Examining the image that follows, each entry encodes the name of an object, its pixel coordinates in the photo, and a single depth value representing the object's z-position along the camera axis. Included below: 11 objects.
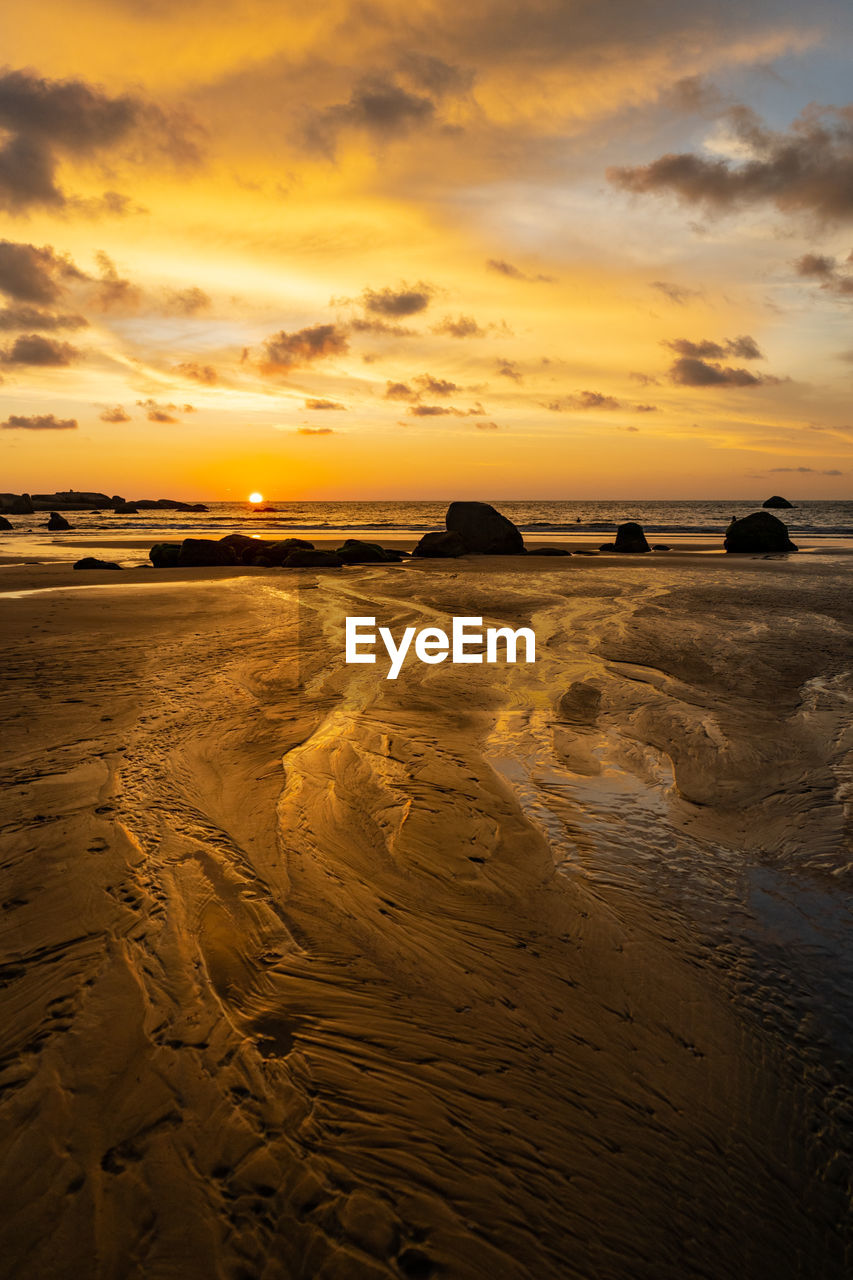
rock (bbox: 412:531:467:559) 28.25
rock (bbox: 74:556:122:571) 21.81
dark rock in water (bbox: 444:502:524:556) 30.31
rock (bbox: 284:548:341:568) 24.19
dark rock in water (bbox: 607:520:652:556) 31.82
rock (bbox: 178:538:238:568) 24.55
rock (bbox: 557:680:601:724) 7.16
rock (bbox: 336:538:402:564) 25.53
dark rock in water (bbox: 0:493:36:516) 82.62
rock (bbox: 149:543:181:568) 24.06
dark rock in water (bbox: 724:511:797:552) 31.83
